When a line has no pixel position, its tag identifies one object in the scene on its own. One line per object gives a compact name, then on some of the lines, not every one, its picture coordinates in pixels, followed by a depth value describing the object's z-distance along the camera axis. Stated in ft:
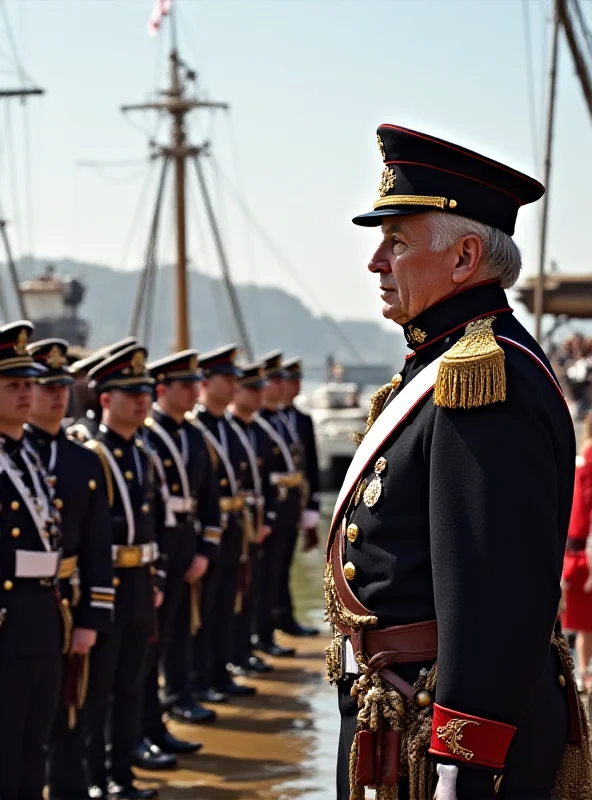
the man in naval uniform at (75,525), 19.42
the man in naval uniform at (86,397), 22.98
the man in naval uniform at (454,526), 8.52
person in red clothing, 24.81
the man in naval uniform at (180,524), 25.20
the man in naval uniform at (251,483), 32.55
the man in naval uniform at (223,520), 30.01
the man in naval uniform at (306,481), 37.17
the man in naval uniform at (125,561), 21.83
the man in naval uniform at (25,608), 17.47
